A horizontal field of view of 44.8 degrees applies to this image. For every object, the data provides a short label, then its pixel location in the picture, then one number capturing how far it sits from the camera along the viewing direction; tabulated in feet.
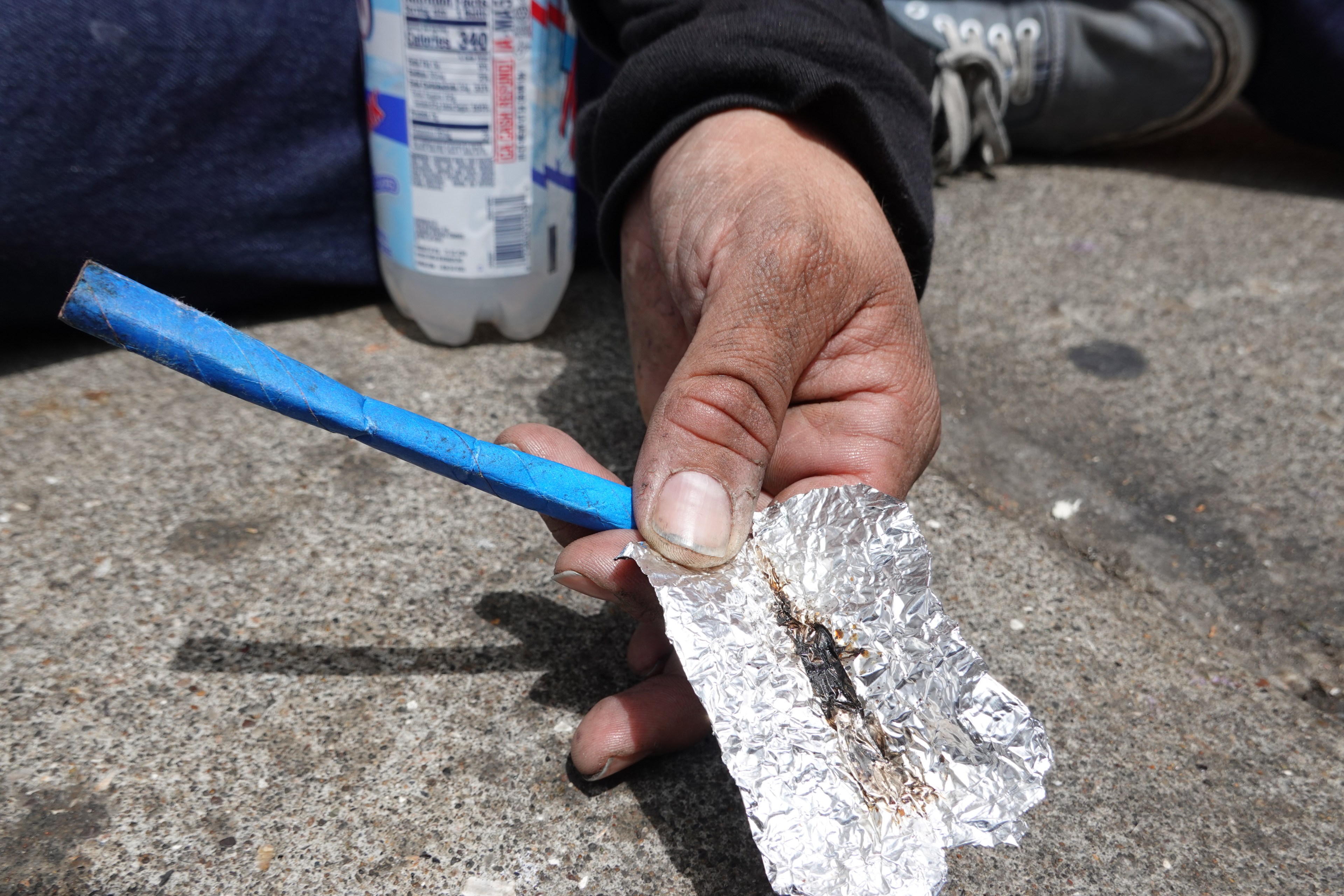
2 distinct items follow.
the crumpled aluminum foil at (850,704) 1.07
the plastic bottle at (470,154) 1.48
